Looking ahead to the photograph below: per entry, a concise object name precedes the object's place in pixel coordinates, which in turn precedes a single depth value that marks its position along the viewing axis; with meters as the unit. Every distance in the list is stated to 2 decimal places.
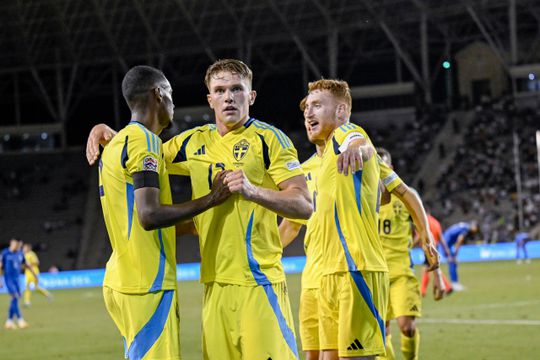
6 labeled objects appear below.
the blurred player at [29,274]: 29.77
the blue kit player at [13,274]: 21.42
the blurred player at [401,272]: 10.56
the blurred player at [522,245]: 36.59
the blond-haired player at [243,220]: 5.76
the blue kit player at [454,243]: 24.84
